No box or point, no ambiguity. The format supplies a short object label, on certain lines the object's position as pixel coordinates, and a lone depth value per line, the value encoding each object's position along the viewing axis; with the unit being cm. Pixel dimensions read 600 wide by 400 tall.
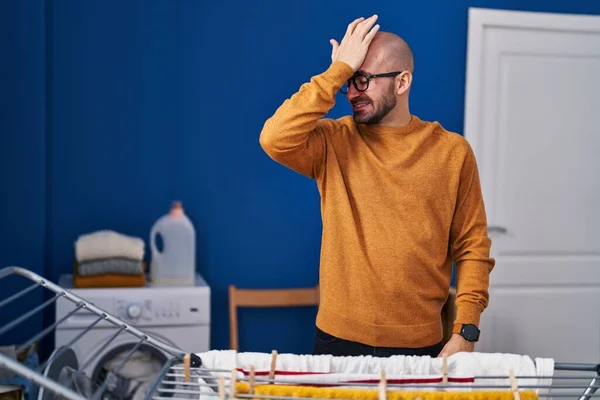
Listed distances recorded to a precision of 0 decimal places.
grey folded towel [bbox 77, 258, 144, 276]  319
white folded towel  322
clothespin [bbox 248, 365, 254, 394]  138
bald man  196
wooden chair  357
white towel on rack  145
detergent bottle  336
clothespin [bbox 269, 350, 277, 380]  145
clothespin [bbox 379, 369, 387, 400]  135
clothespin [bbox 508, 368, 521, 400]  138
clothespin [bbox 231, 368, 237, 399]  135
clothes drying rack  127
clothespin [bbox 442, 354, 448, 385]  147
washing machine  308
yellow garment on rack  137
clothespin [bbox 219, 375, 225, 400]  131
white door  383
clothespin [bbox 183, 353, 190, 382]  144
